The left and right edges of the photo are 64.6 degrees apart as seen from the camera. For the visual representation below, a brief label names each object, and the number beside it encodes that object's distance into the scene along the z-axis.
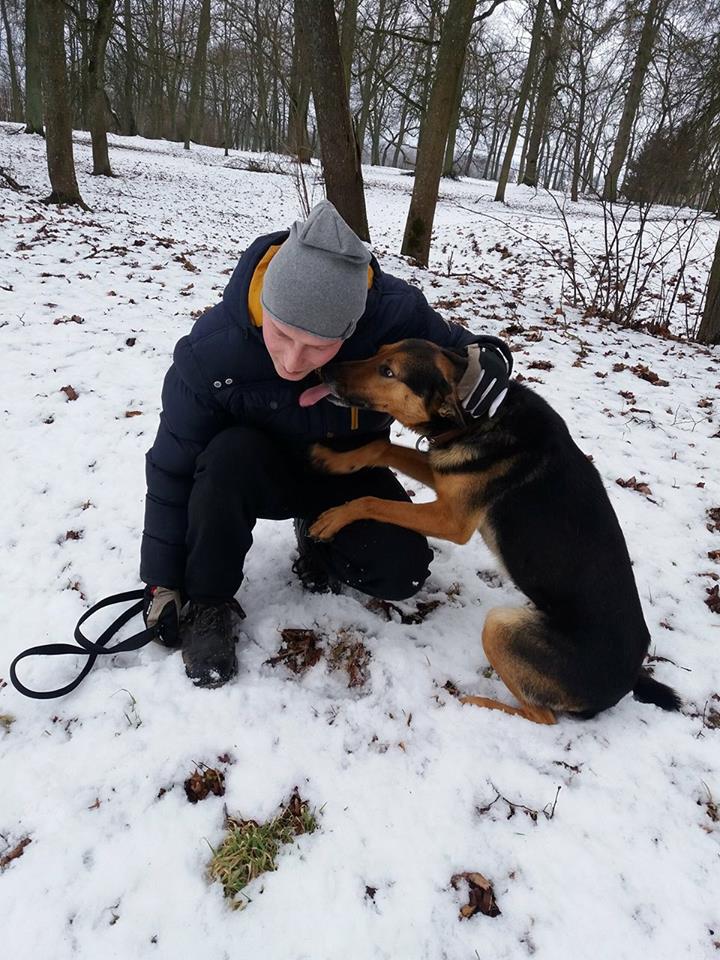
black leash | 2.27
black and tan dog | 2.29
